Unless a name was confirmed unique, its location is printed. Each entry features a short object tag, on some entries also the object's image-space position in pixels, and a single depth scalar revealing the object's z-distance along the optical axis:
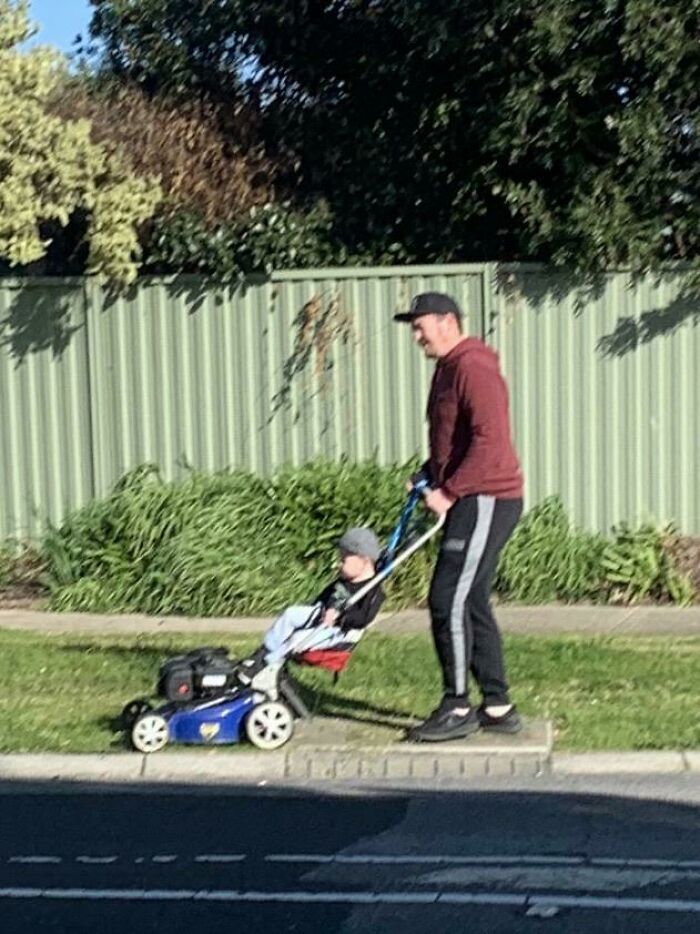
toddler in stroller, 7.61
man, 7.36
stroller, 7.57
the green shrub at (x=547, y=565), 11.45
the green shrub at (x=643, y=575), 11.33
